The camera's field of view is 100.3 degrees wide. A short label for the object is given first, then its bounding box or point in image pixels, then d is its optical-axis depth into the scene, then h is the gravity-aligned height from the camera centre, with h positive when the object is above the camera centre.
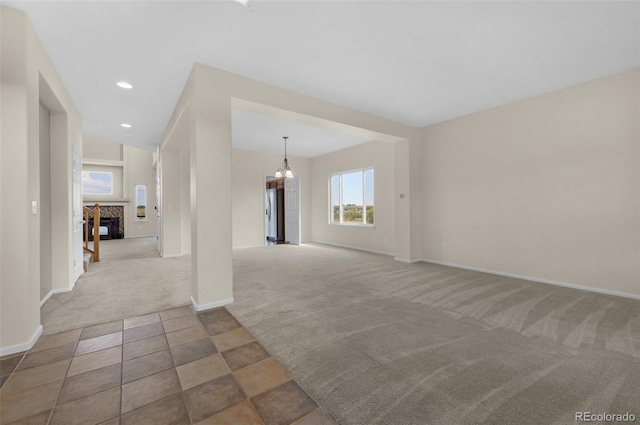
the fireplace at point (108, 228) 9.45 -0.47
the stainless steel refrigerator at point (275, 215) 9.91 -0.08
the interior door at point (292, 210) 8.34 +0.09
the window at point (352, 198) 6.95 +0.40
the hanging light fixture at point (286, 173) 6.69 +1.04
